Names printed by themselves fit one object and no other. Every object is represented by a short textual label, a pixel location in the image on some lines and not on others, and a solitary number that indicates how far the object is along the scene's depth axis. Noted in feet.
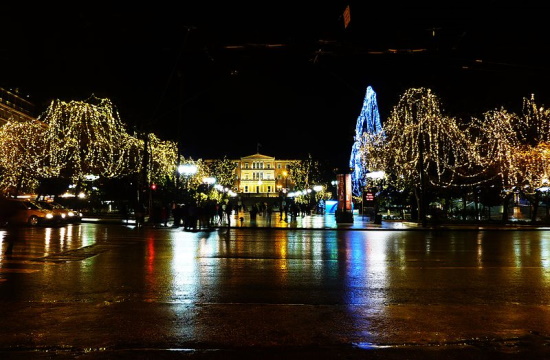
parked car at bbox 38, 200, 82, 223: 107.65
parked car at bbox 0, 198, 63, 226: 97.30
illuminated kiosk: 123.03
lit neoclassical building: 516.32
